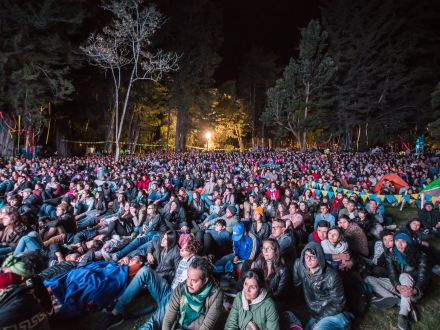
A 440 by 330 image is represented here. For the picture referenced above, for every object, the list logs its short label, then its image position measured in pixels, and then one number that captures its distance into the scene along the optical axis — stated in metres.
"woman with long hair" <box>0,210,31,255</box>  4.40
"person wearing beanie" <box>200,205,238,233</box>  5.89
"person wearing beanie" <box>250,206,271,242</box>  4.88
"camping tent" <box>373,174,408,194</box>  9.90
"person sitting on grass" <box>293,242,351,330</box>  2.76
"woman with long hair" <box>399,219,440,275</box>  4.34
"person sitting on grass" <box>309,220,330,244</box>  4.07
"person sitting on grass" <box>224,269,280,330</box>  2.42
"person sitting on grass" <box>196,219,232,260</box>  4.60
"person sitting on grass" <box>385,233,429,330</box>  3.23
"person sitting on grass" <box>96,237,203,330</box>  3.05
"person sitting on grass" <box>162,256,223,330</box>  2.49
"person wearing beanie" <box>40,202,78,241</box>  5.25
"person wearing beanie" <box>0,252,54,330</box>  1.93
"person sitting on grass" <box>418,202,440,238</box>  5.94
